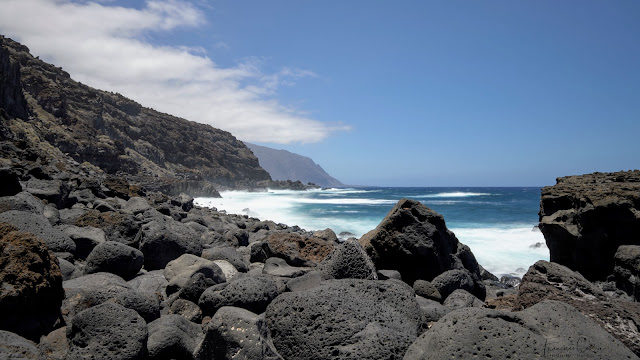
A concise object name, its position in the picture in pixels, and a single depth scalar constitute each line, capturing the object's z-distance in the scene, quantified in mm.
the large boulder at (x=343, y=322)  2854
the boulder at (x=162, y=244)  5906
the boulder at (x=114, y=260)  4746
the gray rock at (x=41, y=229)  4668
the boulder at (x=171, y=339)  3088
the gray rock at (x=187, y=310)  3891
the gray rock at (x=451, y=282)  5336
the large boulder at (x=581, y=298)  3232
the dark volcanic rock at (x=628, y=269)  6184
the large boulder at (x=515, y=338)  2477
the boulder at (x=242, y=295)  3793
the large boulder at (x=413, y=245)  5875
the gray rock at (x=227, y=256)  6105
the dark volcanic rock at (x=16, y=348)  2516
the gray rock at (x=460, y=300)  4828
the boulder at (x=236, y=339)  2840
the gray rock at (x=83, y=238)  5504
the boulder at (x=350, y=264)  4504
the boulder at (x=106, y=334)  2840
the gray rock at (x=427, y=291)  5191
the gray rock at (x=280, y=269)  5648
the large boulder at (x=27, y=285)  3033
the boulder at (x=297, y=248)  6469
